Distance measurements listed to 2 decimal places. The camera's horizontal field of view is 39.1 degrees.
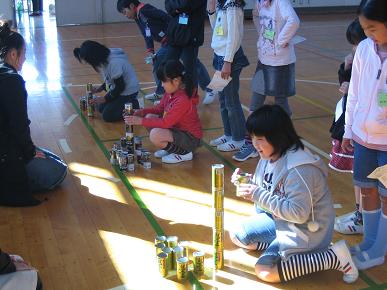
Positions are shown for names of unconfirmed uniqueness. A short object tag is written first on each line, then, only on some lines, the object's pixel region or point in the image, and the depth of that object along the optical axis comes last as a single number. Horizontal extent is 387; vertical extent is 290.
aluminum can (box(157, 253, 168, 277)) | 2.47
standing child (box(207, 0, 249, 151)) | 3.66
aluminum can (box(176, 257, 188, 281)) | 2.45
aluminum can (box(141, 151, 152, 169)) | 3.81
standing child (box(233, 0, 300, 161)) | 3.52
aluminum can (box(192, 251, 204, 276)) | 2.50
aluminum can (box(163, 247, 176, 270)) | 2.52
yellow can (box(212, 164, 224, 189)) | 2.31
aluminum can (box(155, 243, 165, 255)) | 2.54
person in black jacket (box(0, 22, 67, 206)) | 3.04
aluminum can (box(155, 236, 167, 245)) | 2.59
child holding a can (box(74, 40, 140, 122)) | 4.65
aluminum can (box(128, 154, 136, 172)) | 3.74
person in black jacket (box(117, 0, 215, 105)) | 5.28
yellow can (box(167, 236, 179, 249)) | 2.58
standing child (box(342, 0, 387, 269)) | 2.14
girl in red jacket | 3.72
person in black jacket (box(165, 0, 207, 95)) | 4.59
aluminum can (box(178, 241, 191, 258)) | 2.55
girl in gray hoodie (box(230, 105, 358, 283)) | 2.31
